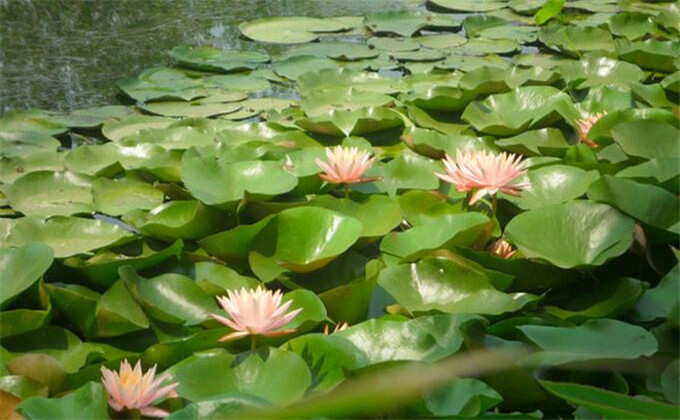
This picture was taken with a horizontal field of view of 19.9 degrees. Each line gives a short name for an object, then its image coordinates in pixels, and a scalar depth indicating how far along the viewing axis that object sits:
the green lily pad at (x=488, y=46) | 4.96
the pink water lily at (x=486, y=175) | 2.92
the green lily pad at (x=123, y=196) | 3.31
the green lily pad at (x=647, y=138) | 3.16
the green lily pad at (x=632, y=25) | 5.09
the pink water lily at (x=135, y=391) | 2.52
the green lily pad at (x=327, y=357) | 2.57
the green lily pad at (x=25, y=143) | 3.71
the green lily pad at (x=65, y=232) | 3.10
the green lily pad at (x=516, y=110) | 3.53
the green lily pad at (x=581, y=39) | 4.92
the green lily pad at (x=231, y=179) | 3.11
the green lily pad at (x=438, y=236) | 2.89
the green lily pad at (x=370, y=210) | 3.04
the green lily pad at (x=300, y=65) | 4.55
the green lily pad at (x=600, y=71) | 4.02
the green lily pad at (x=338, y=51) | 4.87
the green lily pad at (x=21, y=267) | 2.82
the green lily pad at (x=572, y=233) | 2.81
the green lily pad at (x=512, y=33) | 5.26
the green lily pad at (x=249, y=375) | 2.56
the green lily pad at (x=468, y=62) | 4.61
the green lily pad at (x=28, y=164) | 3.57
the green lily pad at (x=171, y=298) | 2.83
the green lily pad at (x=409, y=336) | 2.61
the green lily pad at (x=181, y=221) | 3.07
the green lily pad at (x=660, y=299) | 2.71
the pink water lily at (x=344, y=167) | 3.07
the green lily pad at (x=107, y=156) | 3.55
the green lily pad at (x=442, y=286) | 2.76
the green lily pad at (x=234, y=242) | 2.98
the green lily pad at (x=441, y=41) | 5.14
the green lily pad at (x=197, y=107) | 3.98
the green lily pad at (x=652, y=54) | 4.26
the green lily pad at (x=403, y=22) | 5.45
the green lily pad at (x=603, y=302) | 2.72
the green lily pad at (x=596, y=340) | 2.51
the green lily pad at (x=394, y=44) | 5.05
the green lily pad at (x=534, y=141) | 3.44
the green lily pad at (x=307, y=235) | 2.96
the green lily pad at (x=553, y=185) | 3.05
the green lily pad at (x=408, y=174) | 3.23
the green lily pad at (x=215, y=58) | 4.62
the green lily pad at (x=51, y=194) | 3.34
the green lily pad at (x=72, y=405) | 2.48
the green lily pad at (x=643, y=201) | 2.84
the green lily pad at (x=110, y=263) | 2.93
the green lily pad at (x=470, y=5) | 6.11
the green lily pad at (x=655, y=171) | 2.97
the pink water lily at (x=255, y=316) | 2.62
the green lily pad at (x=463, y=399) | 2.46
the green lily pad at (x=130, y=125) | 3.82
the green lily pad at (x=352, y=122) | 3.62
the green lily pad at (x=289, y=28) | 5.34
